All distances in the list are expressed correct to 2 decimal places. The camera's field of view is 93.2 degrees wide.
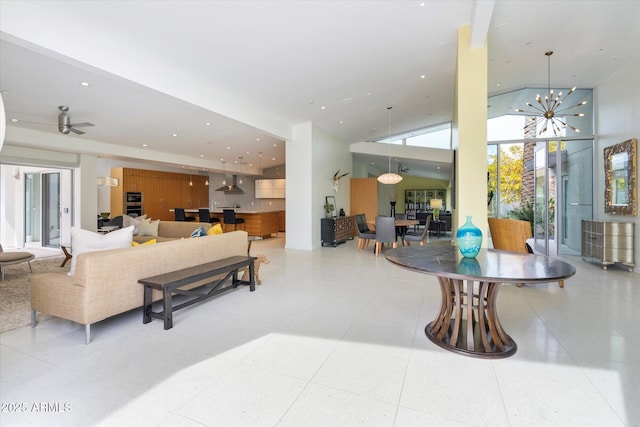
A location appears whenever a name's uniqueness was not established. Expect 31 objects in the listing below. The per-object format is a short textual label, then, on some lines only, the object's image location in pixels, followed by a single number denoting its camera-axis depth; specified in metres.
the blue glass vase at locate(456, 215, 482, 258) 2.44
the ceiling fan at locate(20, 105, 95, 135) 4.89
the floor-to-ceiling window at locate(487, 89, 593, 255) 6.46
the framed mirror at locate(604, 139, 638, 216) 5.02
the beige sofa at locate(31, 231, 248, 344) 2.52
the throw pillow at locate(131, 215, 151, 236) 6.27
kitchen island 9.13
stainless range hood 11.13
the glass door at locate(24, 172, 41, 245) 7.83
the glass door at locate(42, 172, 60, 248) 7.62
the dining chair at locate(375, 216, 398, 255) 6.55
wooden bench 2.80
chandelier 6.40
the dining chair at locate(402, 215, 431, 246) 6.79
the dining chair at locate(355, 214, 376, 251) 7.22
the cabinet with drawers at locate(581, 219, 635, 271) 5.05
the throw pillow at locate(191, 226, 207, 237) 4.18
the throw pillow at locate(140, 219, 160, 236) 6.20
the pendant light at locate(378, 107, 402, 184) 7.83
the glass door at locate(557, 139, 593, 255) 6.37
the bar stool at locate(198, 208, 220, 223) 8.91
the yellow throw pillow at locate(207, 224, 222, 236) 4.39
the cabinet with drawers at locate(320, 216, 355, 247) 7.78
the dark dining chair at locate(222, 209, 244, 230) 8.71
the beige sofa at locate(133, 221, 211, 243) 6.02
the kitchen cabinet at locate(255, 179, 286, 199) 11.79
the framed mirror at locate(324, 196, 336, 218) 8.18
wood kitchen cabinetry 10.06
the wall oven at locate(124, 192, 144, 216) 10.04
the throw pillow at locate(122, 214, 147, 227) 7.59
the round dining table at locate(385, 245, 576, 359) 2.02
